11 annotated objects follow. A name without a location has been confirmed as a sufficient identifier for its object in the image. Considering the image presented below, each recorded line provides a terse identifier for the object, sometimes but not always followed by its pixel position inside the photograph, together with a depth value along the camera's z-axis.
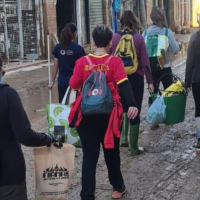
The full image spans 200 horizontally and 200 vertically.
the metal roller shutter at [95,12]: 20.48
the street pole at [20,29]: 16.01
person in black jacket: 3.06
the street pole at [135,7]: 26.00
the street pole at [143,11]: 16.72
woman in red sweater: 4.23
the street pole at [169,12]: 31.56
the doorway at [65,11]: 19.36
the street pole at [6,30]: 15.42
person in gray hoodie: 6.91
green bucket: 6.07
